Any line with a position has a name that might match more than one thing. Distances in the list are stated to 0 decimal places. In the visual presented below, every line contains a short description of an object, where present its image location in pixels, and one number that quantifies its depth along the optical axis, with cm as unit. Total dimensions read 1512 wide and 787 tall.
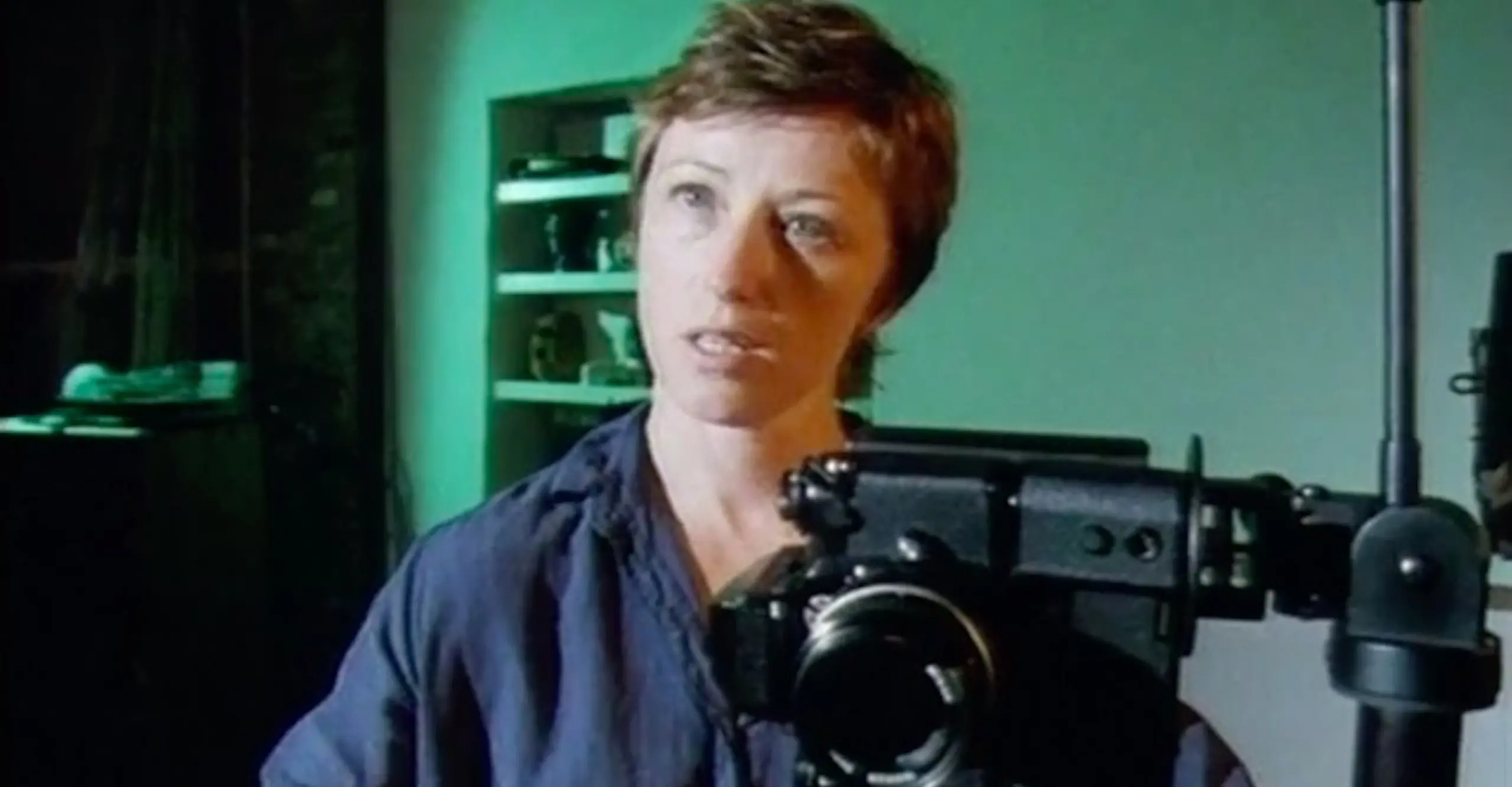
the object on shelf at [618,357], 242
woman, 68
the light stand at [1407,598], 47
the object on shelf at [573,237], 257
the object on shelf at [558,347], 263
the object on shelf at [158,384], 264
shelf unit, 254
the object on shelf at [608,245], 241
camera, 51
